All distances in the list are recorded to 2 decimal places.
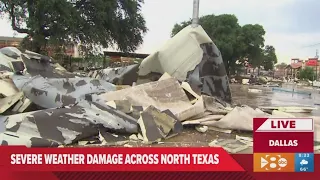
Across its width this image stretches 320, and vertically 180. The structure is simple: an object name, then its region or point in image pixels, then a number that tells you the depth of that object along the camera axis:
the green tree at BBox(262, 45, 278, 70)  70.07
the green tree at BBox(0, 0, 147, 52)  18.47
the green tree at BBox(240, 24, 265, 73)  46.66
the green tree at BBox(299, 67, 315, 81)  87.75
